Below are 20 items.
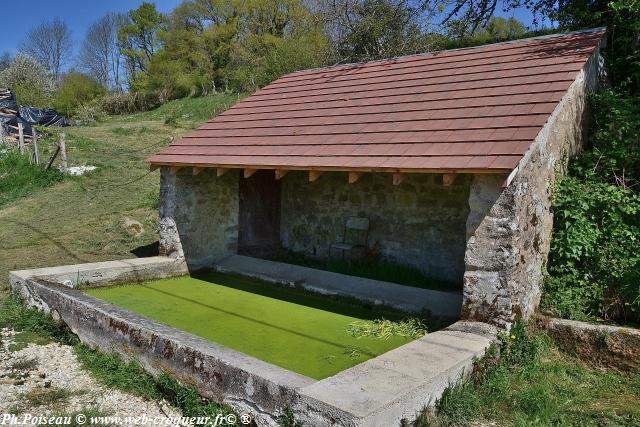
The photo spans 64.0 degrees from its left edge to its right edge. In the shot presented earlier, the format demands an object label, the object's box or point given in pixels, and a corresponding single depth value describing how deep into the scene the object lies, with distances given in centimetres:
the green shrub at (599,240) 505
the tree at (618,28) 669
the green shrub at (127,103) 3238
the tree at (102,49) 4388
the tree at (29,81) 2902
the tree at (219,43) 2925
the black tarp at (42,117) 2228
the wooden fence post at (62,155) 1315
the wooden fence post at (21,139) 1523
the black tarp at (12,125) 1822
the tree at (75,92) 3114
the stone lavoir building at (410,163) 480
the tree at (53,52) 4284
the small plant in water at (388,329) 533
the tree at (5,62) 4082
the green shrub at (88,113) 2683
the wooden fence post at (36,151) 1383
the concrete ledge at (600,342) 440
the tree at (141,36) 4066
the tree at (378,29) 1611
